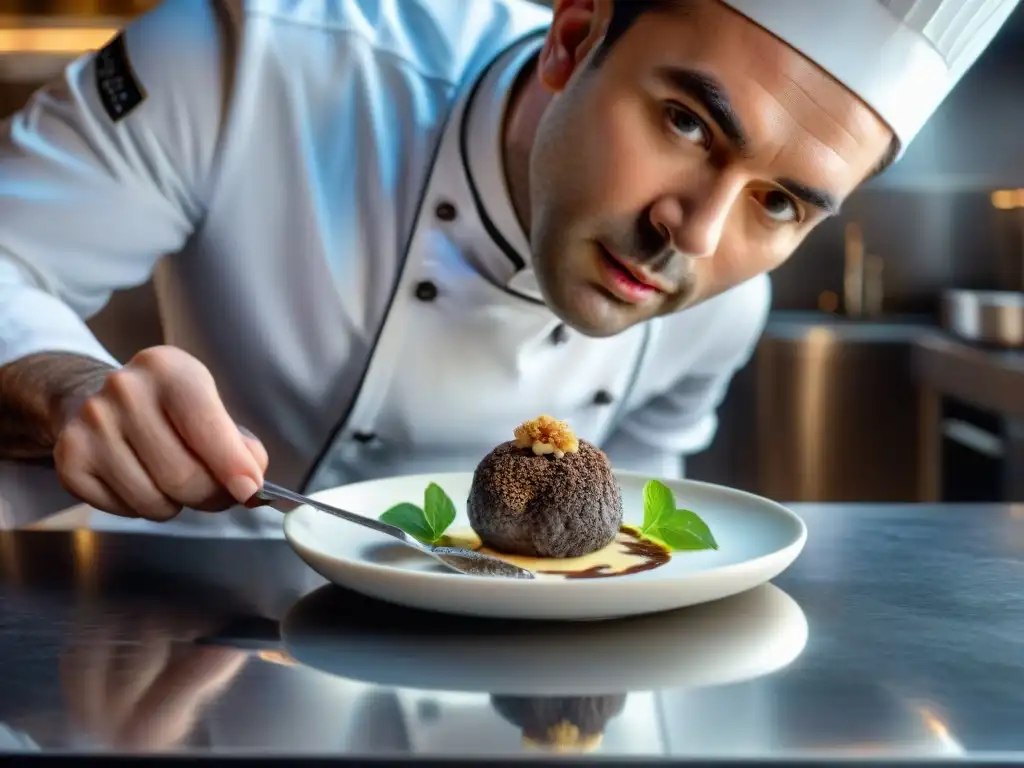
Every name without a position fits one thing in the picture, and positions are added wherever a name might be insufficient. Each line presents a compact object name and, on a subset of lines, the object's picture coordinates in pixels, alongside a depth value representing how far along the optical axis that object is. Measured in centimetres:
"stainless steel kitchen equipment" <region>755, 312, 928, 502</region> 337
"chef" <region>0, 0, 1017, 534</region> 101
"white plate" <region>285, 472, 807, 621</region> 65
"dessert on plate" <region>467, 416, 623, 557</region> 81
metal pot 283
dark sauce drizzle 77
